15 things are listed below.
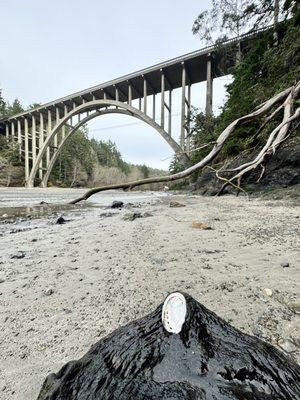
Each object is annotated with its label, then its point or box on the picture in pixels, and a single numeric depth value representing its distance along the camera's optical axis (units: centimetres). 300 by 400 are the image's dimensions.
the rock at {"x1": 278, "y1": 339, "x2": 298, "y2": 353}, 94
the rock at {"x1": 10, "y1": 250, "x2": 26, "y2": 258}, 226
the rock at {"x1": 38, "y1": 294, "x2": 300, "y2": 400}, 44
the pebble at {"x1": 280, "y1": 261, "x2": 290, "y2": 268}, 168
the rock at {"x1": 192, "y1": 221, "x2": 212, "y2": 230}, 303
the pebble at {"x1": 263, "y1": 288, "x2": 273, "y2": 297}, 136
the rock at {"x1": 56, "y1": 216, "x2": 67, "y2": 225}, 414
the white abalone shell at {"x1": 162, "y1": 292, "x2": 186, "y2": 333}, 57
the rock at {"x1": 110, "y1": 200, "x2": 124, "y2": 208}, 685
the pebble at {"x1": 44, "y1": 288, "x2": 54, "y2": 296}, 150
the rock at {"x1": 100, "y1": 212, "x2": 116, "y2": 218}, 494
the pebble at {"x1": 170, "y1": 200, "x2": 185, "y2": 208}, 591
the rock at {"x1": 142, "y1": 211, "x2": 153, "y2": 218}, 444
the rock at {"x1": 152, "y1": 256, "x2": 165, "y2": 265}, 196
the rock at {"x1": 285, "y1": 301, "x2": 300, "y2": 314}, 120
